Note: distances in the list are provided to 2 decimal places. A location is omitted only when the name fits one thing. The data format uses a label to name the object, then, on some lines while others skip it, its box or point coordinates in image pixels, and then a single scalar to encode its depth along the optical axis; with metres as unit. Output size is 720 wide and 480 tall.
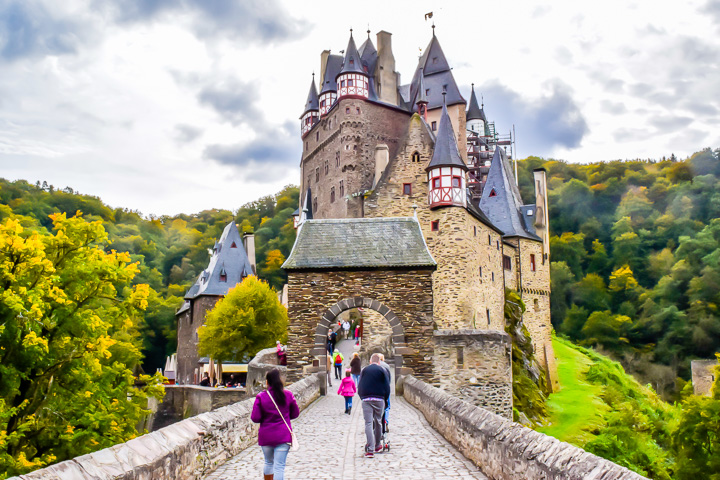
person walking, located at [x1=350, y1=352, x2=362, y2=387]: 17.32
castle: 33.03
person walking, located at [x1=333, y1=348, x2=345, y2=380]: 22.23
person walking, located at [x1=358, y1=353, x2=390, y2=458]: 9.09
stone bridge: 5.43
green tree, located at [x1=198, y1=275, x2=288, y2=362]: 39.84
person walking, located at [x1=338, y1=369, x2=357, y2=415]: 14.06
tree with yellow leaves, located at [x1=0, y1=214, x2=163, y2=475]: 16.48
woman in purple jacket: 6.50
